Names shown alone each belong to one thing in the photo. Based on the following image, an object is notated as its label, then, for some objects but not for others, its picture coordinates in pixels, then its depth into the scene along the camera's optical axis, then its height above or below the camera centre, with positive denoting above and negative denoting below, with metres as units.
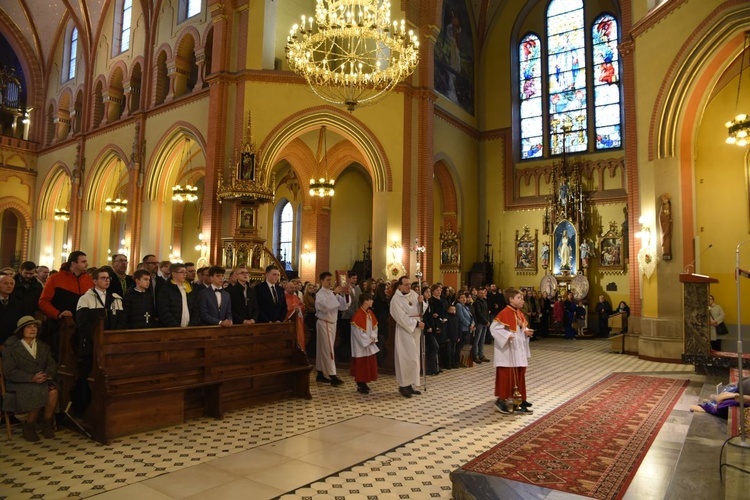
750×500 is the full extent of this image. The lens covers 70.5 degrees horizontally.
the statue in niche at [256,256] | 14.80 +0.57
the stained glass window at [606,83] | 19.27 +7.21
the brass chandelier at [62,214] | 23.17 +2.64
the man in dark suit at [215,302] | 6.98 -0.35
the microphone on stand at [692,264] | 11.16 +0.38
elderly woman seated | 5.23 -1.03
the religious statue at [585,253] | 18.56 +0.96
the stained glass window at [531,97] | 20.91 +7.24
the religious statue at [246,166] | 14.71 +3.06
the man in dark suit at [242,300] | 7.56 -0.34
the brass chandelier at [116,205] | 20.16 +2.66
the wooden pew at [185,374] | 5.48 -1.17
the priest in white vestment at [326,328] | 8.66 -0.85
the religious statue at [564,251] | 19.02 +1.05
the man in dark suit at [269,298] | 8.00 -0.34
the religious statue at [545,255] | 19.55 +0.92
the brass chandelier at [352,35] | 9.66 +4.62
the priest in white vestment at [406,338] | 7.83 -0.89
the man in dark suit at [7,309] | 5.81 -0.39
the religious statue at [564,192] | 19.33 +3.22
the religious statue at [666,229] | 11.76 +1.17
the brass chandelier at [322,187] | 16.42 +2.80
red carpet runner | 4.39 -1.66
